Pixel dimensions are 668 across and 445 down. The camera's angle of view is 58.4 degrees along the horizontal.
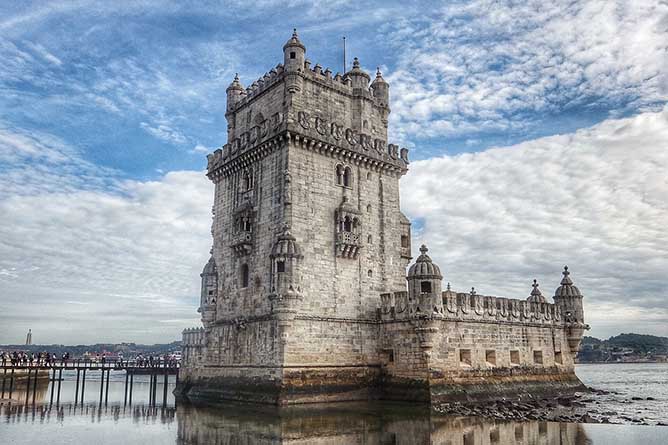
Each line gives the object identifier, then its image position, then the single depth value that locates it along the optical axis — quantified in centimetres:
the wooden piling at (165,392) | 3769
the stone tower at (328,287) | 3197
